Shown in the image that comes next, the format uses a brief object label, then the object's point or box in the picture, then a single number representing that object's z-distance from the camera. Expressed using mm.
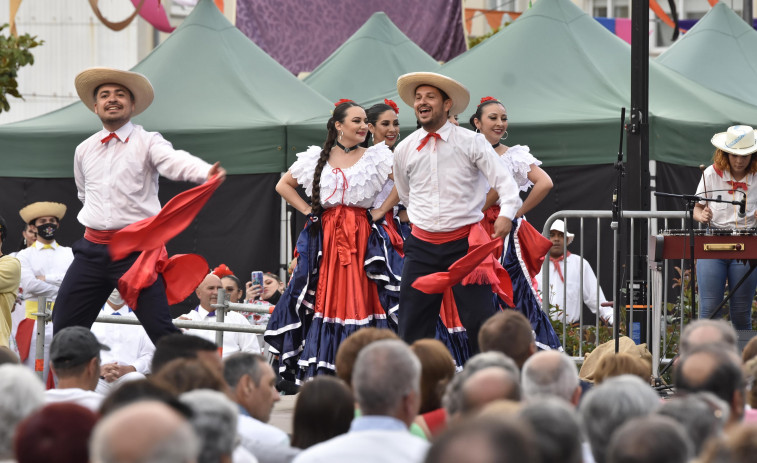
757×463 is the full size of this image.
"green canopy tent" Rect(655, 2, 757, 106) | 31375
